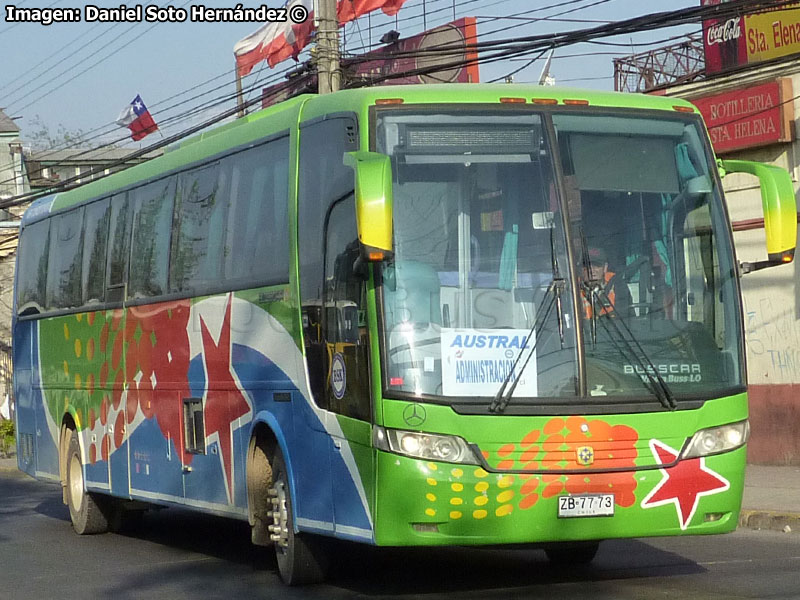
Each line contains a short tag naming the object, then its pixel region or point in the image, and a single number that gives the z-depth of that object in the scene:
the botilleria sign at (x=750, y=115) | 17.25
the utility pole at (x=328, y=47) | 18.94
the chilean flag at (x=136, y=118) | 32.72
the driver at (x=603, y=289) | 8.45
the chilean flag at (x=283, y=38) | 24.02
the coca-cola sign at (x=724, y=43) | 18.53
